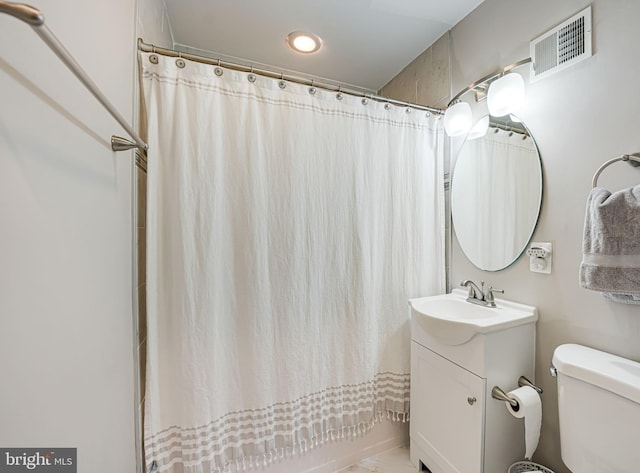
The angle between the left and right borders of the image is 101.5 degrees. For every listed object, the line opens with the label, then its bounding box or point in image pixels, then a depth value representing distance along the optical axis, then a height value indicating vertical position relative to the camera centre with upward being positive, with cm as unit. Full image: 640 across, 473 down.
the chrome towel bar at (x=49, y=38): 35 +31
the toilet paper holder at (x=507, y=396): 103 -65
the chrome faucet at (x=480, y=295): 134 -34
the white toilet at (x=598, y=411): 74 -55
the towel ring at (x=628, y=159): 87 +24
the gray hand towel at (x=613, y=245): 79 -4
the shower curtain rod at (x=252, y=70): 107 +76
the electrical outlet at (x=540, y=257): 113 -11
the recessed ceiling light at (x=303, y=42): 167 +127
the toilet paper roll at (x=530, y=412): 99 -69
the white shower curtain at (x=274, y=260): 111 -14
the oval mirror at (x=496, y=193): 122 +21
